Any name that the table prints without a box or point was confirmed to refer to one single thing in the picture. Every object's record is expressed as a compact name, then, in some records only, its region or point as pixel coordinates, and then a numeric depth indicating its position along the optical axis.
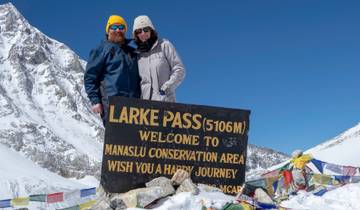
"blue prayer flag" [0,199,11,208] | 12.98
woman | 7.53
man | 7.46
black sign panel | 7.27
